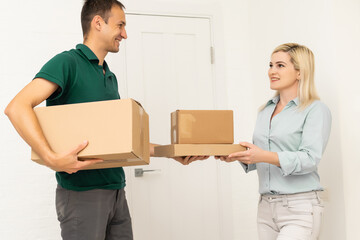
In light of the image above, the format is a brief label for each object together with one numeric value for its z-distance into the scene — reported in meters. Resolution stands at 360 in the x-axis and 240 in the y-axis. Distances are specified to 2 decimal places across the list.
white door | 2.88
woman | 1.77
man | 1.35
